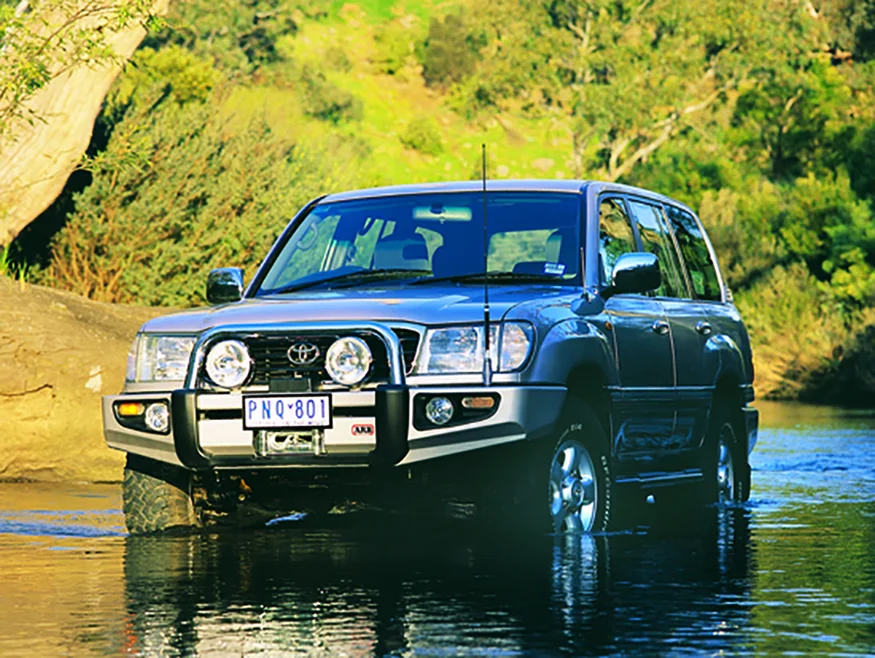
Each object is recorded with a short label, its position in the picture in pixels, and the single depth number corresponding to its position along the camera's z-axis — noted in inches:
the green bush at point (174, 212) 998.4
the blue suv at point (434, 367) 394.6
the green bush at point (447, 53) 4783.5
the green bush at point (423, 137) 4269.2
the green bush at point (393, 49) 5064.0
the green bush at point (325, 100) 3764.8
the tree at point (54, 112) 832.3
